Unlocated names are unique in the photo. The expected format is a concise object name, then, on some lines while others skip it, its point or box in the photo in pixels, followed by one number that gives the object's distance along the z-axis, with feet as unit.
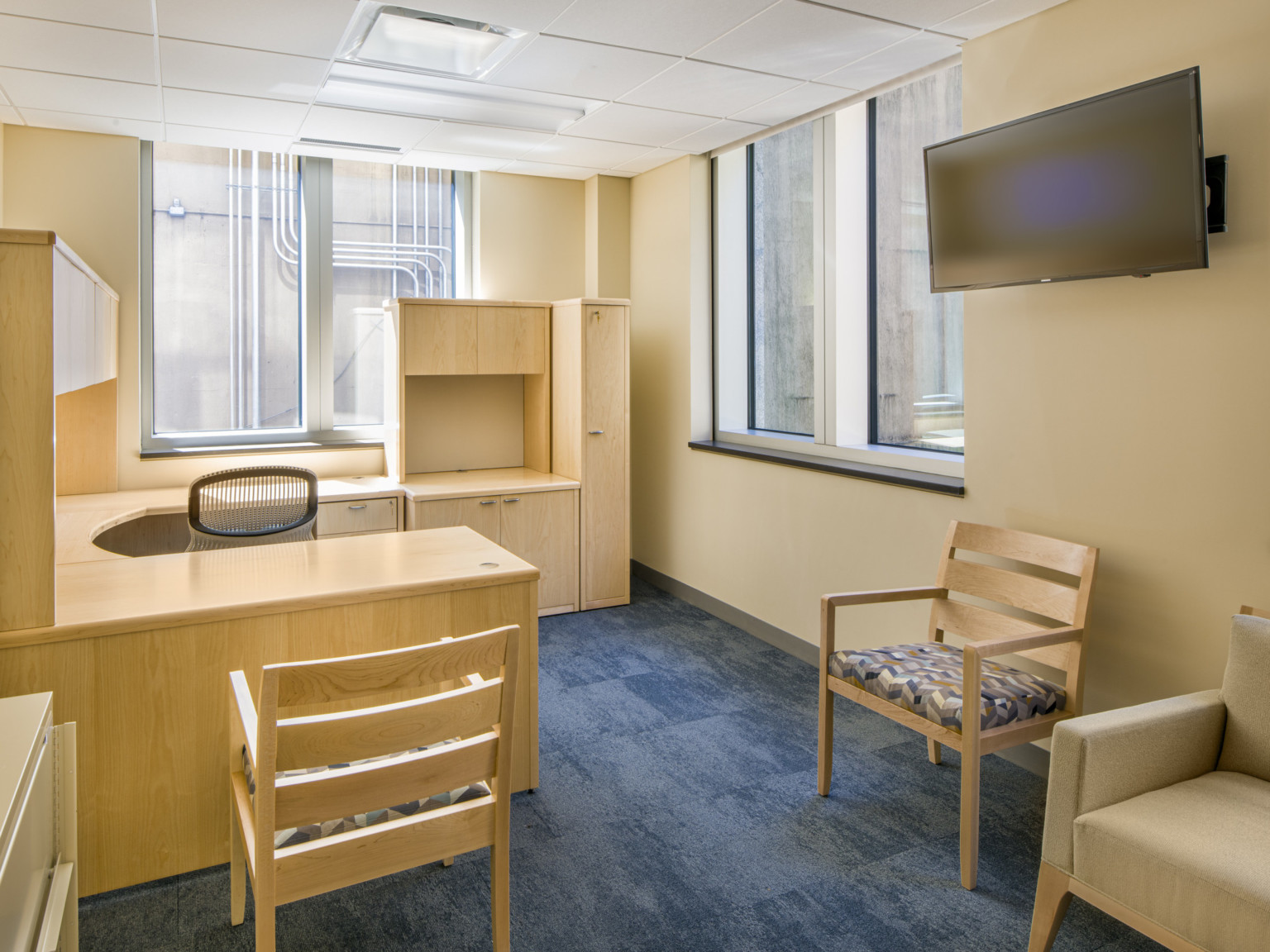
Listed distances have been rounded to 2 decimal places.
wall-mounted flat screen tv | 7.45
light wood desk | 6.93
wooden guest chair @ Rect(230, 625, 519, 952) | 5.17
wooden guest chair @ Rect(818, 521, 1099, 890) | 7.74
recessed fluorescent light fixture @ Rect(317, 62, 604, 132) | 11.89
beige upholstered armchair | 5.46
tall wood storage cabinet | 15.71
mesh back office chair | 11.89
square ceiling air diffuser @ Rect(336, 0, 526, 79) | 10.00
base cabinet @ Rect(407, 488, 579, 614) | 15.02
